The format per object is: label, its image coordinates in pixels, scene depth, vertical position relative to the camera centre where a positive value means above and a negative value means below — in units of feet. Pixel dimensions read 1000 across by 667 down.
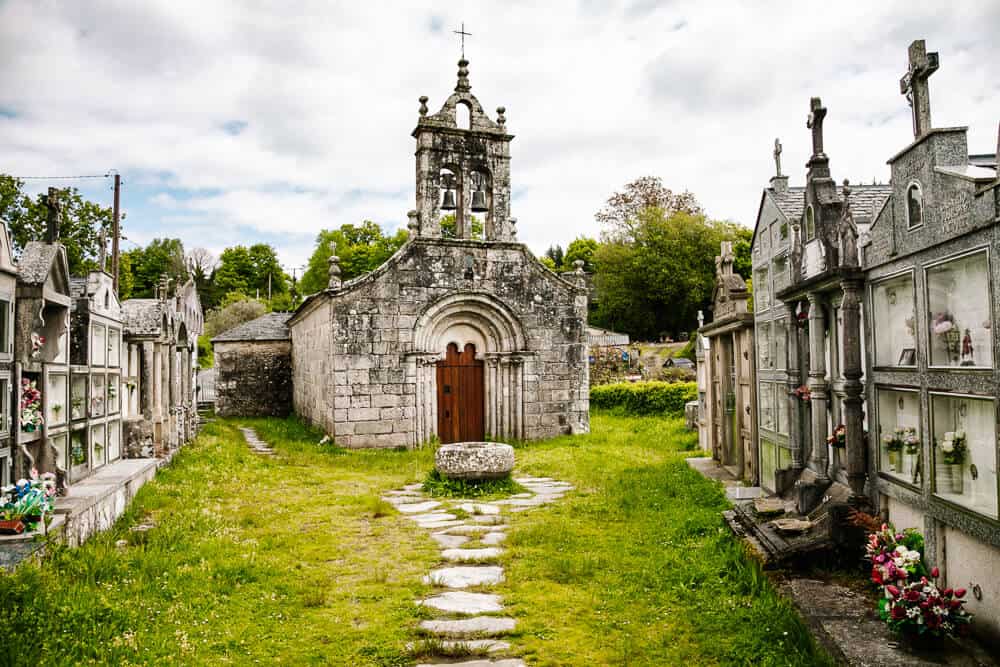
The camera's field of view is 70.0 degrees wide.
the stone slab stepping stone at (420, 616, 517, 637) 15.92 -5.94
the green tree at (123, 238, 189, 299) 181.68 +29.00
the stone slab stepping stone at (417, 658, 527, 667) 14.26 -5.96
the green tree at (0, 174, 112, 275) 68.59 +15.52
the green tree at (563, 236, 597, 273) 178.40 +28.91
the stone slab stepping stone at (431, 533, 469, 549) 23.94 -5.95
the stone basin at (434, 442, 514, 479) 33.01 -4.47
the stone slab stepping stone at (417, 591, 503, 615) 17.48 -5.94
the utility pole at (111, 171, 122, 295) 66.50 +14.03
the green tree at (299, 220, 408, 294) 168.45 +28.26
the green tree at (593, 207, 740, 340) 119.55 +15.55
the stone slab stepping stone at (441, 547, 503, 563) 22.04 -5.93
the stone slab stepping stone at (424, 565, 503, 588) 19.58 -5.95
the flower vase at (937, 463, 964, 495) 14.11 -2.43
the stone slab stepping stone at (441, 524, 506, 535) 25.55 -5.92
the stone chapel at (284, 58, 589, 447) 47.98 +2.82
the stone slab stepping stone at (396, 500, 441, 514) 29.58 -5.91
